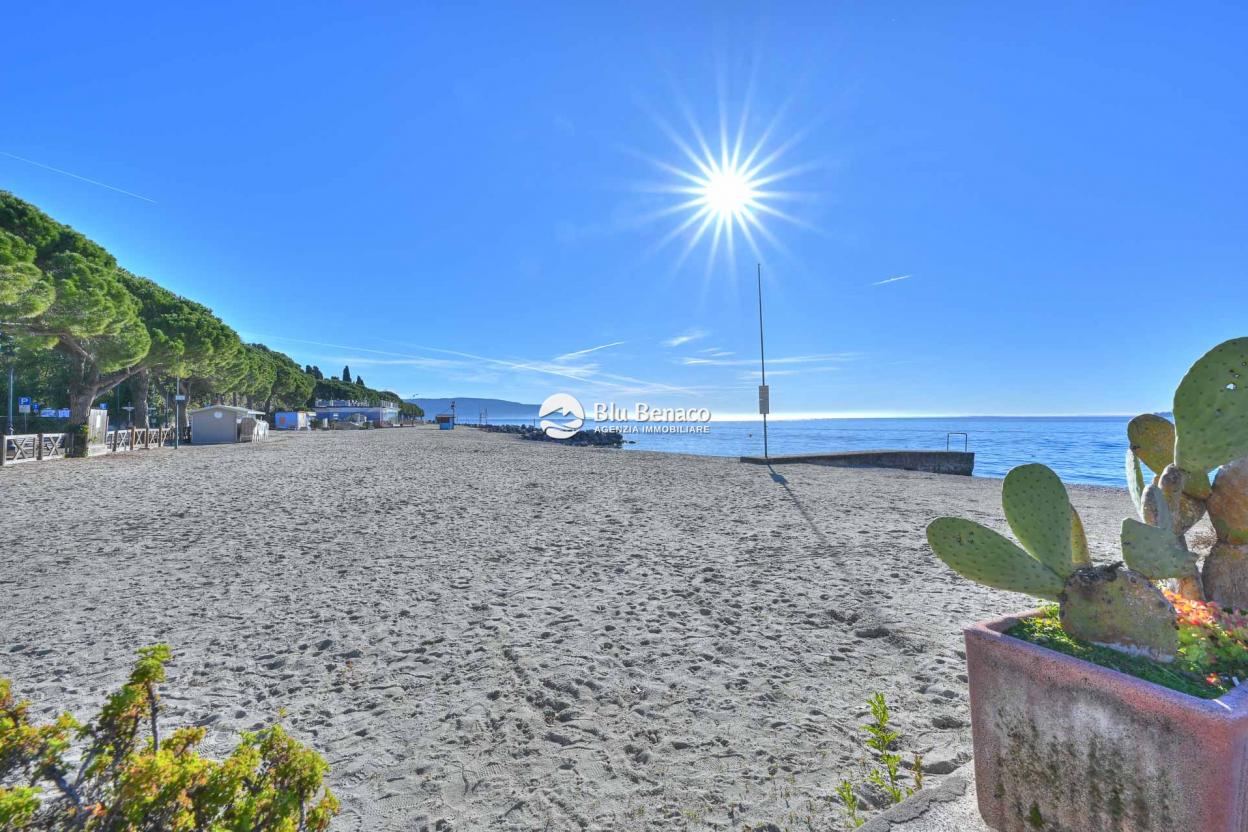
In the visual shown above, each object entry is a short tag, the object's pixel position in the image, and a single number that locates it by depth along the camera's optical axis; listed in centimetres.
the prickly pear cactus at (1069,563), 197
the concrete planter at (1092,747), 157
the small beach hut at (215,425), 3288
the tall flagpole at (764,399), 2019
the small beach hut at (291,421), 6051
